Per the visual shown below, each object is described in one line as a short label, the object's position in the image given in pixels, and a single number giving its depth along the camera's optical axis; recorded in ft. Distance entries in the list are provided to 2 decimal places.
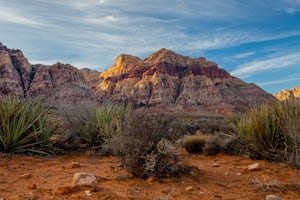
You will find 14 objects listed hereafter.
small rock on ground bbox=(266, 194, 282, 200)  13.79
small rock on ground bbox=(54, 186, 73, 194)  13.66
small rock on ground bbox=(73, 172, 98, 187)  15.10
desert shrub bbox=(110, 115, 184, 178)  17.71
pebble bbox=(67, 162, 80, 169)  21.97
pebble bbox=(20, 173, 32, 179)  18.12
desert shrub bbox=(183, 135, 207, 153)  36.52
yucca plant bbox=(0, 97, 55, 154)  26.35
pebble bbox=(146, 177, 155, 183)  17.02
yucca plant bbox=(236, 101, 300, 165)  25.81
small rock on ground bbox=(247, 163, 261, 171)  22.25
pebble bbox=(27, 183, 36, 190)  14.98
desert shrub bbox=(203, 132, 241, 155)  32.41
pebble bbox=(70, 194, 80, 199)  13.07
